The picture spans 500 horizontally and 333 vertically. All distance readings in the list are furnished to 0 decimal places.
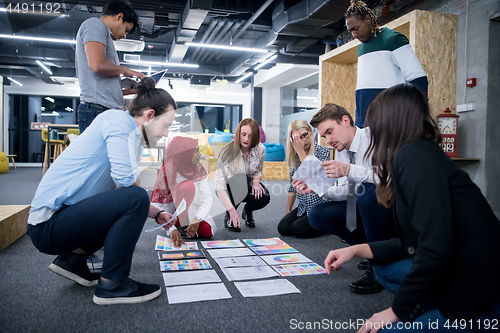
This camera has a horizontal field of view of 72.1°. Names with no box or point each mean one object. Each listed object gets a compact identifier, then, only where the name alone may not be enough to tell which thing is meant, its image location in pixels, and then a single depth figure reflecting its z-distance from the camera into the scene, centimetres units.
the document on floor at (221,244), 213
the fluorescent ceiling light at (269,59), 759
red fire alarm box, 324
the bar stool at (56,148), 615
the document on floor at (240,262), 178
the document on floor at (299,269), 167
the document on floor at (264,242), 220
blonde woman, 233
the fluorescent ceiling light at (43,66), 815
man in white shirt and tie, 146
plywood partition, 323
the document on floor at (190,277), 152
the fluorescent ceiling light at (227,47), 664
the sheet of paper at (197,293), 134
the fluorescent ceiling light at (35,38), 608
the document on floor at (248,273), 159
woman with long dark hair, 71
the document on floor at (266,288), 142
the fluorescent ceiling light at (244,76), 1016
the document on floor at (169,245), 207
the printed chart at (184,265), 170
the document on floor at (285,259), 183
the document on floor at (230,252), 194
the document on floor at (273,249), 202
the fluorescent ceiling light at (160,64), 815
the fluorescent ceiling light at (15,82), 992
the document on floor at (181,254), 189
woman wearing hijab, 230
